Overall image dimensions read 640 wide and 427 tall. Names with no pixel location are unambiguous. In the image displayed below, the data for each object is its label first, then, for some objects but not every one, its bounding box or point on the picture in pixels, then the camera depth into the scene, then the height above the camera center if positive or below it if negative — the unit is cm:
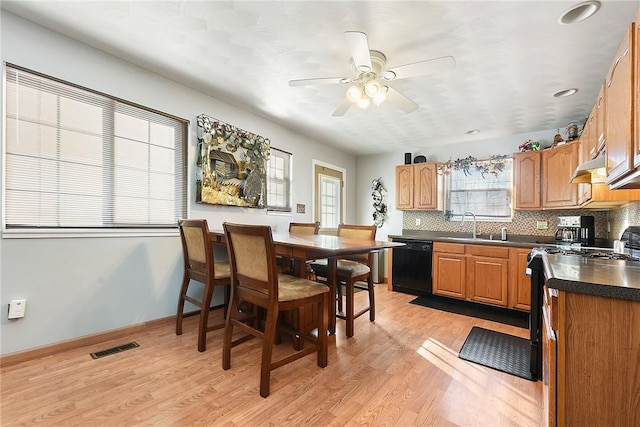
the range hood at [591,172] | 170 +30
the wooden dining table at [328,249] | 179 -23
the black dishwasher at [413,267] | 397 -77
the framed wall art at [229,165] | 296 +56
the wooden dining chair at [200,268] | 221 -47
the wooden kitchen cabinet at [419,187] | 438 +44
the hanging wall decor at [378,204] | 524 +20
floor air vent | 211 -105
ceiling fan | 172 +98
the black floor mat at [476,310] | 315 -117
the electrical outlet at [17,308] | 190 -64
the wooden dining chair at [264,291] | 169 -51
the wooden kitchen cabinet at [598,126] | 181 +62
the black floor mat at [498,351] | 208 -113
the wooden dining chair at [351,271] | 259 -55
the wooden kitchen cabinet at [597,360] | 99 -53
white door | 466 +32
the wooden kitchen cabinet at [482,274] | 328 -74
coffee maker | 302 -16
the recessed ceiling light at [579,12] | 162 +121
